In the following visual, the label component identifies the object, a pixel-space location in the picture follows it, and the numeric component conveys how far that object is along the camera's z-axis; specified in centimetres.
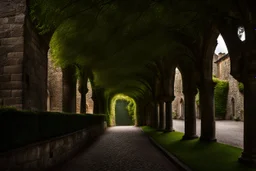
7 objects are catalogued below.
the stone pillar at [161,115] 1923
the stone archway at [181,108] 4209
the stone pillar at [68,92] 1462
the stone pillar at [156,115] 2200
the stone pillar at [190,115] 1169
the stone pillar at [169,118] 1644
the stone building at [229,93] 2802
